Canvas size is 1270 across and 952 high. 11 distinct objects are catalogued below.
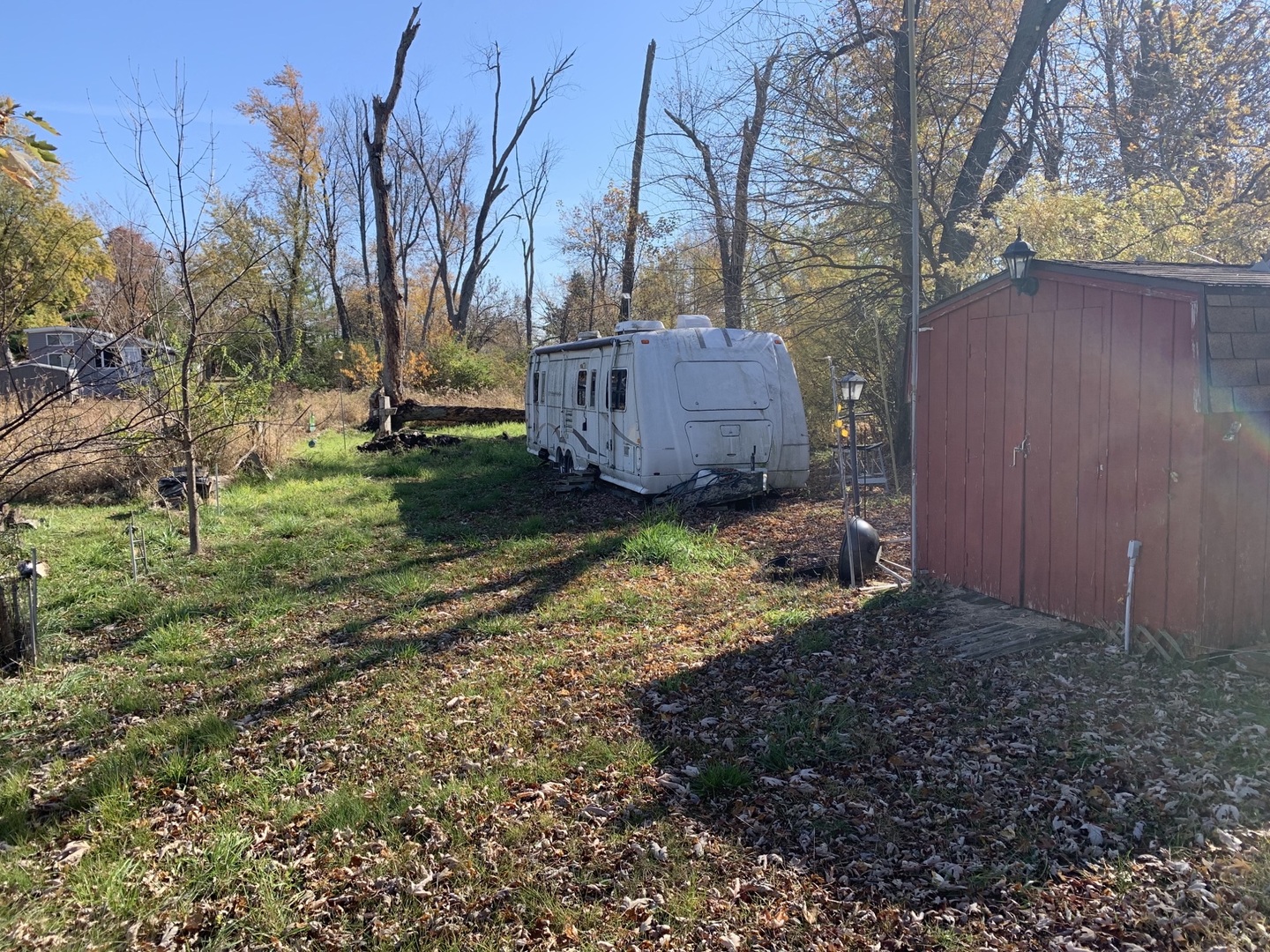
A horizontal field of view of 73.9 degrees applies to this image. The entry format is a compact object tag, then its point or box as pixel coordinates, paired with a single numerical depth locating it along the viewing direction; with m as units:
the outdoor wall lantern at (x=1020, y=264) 5.84
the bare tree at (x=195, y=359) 7.46
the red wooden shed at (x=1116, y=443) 4.88
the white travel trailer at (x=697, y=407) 11.19
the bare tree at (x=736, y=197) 13.00
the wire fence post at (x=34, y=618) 5.85
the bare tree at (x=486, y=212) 33.28
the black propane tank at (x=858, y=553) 7.72
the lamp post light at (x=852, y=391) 7.84
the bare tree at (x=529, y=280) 41.16
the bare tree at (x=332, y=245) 37.06
